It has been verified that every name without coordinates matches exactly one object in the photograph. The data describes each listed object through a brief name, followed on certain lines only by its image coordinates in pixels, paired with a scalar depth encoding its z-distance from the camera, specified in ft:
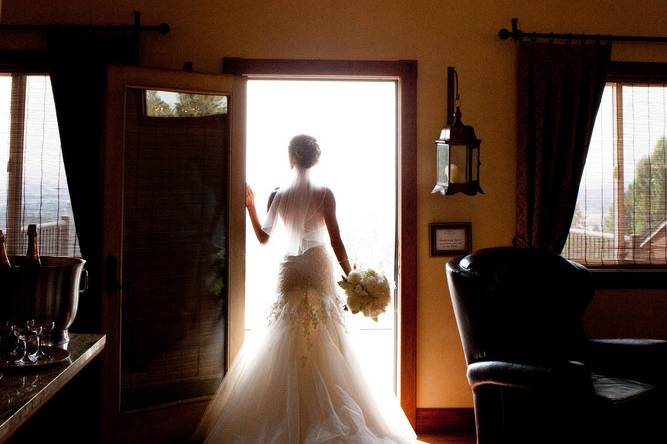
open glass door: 11.35
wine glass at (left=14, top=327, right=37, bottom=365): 5.68
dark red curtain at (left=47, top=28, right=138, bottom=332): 11.73
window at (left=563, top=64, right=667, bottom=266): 13.03
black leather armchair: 8.58
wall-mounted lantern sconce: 11.42
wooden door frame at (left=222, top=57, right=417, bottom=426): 12.42
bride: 10.48
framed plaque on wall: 12.60
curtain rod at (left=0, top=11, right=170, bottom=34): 11.89
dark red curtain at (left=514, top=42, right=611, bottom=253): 12.39
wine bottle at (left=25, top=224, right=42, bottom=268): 6.23
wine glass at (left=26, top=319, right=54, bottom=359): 5.84
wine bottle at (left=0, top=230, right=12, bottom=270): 6.40
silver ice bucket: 5.78
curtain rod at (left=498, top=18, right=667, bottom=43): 12.46
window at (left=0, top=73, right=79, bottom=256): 12.13
